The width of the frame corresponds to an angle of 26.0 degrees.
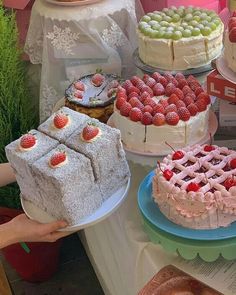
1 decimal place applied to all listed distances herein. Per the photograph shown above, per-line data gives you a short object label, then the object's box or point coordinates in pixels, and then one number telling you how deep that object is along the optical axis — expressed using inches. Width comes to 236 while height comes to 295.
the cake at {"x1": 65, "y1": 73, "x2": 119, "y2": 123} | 63.2
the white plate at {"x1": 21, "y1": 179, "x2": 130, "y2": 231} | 47.6
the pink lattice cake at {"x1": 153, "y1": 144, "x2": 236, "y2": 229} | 40.4
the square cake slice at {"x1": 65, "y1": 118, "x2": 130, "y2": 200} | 47.4
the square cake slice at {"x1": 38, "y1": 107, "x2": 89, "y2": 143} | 50.5
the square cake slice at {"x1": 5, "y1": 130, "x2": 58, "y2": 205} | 48.2
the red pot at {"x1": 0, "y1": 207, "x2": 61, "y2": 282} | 75.1
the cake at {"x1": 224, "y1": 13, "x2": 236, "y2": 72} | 49.8
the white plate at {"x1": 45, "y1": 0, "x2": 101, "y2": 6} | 70.0
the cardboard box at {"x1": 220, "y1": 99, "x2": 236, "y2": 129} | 53.7
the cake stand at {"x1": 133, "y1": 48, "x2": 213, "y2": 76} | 64.2
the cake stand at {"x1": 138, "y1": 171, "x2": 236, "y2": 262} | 40.6
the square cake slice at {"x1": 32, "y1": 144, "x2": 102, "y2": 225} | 45.3
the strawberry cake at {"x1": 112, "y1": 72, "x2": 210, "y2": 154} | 52.1
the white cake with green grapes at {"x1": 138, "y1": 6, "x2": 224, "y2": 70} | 63.5
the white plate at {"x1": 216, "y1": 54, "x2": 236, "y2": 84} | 50.7
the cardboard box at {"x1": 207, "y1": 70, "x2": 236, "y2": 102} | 52.2
